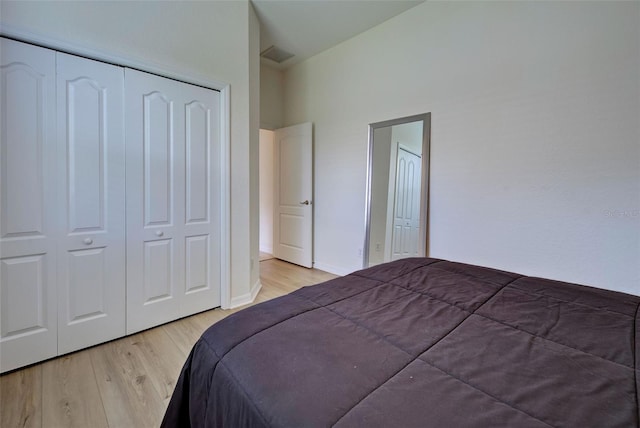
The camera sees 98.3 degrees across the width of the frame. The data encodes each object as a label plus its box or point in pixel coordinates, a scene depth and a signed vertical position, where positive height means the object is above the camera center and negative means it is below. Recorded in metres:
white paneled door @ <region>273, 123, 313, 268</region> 3.85 +0.11
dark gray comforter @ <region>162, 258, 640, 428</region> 0.55 -0.40
